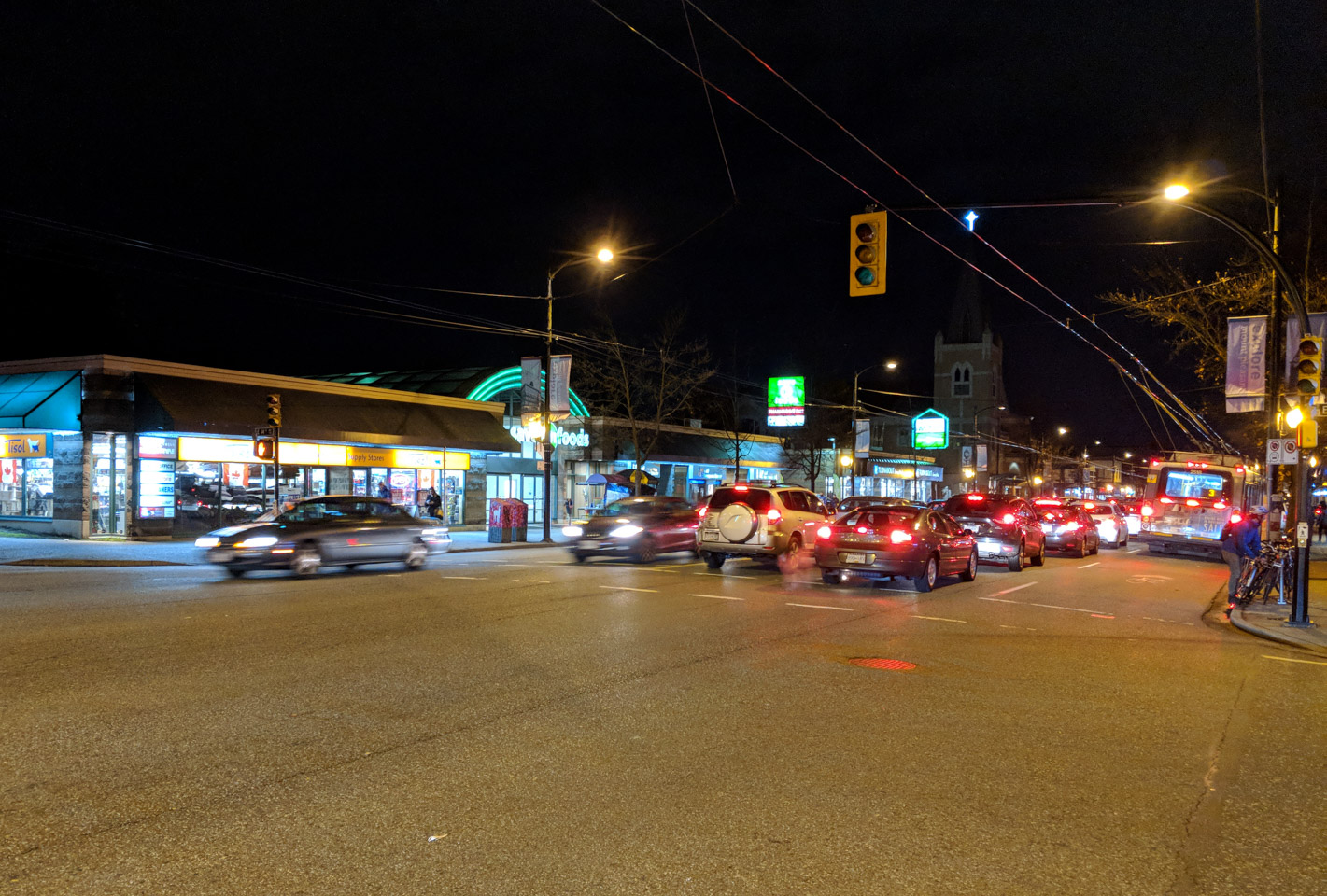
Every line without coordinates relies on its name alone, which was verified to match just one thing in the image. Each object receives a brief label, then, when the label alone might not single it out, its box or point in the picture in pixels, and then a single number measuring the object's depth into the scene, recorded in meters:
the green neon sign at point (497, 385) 37.17
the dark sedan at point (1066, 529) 27.33
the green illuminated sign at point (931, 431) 68.12
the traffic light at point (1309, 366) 13.73
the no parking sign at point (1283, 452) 14.15
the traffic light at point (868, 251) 12.84
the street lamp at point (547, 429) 28.81
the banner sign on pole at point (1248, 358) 16.64
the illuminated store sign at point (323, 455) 27.61
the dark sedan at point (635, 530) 21.25
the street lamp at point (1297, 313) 12.99
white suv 19.56
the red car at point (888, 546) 16.45
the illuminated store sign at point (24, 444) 26.78
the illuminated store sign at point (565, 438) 39.75
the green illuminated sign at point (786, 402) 48.75
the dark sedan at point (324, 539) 16.75
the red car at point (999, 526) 21.59
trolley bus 30.86
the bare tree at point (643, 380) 39.09
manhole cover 9.43
